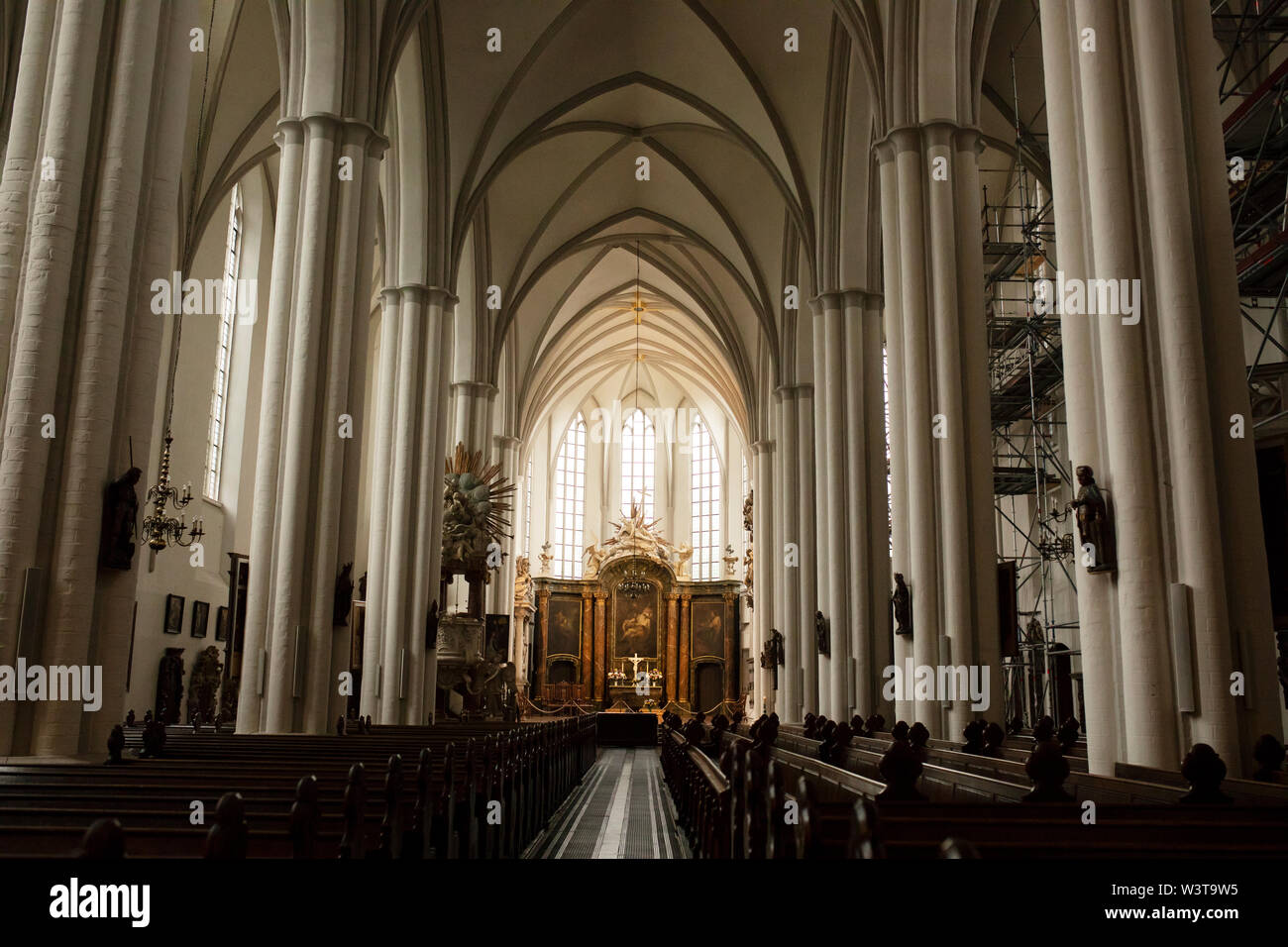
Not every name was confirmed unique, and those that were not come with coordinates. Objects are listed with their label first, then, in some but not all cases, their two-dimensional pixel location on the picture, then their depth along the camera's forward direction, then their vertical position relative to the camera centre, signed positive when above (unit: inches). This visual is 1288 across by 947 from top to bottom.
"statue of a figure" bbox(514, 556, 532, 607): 1301.7 +112.2
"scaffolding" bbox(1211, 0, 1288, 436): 370.0 +183.5
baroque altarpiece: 1333.7 +55.8
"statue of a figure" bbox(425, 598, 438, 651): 564.7 +23.2
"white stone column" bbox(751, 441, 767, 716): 947.0 +115.6
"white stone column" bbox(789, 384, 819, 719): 684.1 +71.2
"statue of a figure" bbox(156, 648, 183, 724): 589.3 -7.7
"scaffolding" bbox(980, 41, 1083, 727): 545.0 +151.4
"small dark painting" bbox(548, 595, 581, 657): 1354.6 +59.7
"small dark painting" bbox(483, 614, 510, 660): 784.3 +31.4
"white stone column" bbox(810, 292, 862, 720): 551.2 +96.4
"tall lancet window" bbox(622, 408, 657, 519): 1453.0 +297.9
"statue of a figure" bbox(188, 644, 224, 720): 633.0 -7.0
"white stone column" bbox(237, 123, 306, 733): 376.2 +86.2
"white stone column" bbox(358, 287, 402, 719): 546.9 +88.6
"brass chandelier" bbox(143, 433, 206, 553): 461.0 +67.7
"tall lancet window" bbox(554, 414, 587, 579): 1428.4 +230.8
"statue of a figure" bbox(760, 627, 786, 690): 820.0 +18.5
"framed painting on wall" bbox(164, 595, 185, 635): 601.0 +31.6
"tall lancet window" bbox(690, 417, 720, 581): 1418.6 +229.4
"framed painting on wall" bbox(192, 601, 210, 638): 641.0 +31.9
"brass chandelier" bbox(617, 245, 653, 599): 1371.8 +117.3
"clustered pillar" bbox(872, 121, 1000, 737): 396.2 +101.6
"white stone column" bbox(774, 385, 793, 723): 764.0 +72.0
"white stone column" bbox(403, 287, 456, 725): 554.9 +90.9
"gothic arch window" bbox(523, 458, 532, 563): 1358.3 +202.5
